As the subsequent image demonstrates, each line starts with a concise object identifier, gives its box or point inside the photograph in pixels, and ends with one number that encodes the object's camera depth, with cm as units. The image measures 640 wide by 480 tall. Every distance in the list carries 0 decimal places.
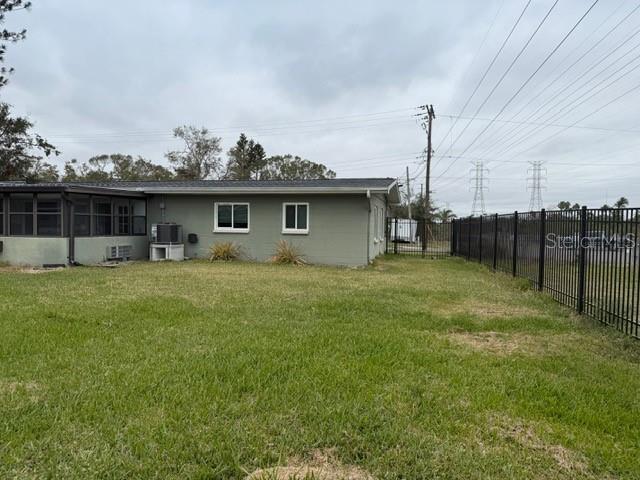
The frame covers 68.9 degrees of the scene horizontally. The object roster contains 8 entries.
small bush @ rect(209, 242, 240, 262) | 1534
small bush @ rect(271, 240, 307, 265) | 1461
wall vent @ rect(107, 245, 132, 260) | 1466
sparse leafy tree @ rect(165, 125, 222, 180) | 4303
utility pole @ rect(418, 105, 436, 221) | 2623
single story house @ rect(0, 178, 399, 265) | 1322
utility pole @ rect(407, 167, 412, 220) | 4100
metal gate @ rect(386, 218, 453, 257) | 2269
